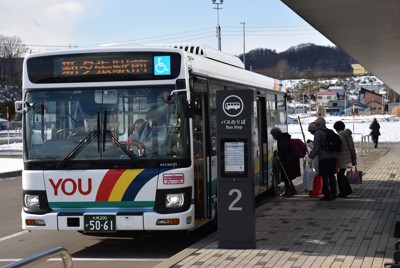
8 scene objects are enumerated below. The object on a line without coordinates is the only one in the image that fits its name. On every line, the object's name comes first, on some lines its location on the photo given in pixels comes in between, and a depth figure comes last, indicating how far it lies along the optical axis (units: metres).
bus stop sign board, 9.45
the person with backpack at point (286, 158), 16.02
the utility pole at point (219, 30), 71.86
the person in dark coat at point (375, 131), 42.41
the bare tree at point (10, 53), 152.25
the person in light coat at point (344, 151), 15.30
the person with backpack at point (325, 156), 14.62
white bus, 9.84
